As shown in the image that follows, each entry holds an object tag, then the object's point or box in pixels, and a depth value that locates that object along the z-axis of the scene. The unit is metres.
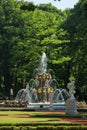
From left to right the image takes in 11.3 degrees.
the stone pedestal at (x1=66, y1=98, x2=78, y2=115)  29.47
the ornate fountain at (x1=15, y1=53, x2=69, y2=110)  46.94
